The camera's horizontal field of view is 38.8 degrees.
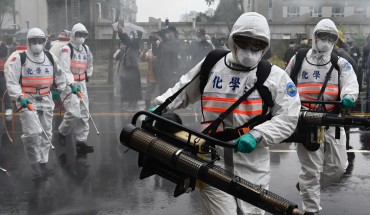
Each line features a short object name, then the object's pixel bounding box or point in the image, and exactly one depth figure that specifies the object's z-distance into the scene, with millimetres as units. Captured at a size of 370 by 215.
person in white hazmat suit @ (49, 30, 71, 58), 9577
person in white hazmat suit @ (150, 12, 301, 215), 3336
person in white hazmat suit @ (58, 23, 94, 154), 7816
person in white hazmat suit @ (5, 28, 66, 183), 6516
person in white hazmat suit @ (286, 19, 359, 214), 4922
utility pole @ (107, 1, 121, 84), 16950
